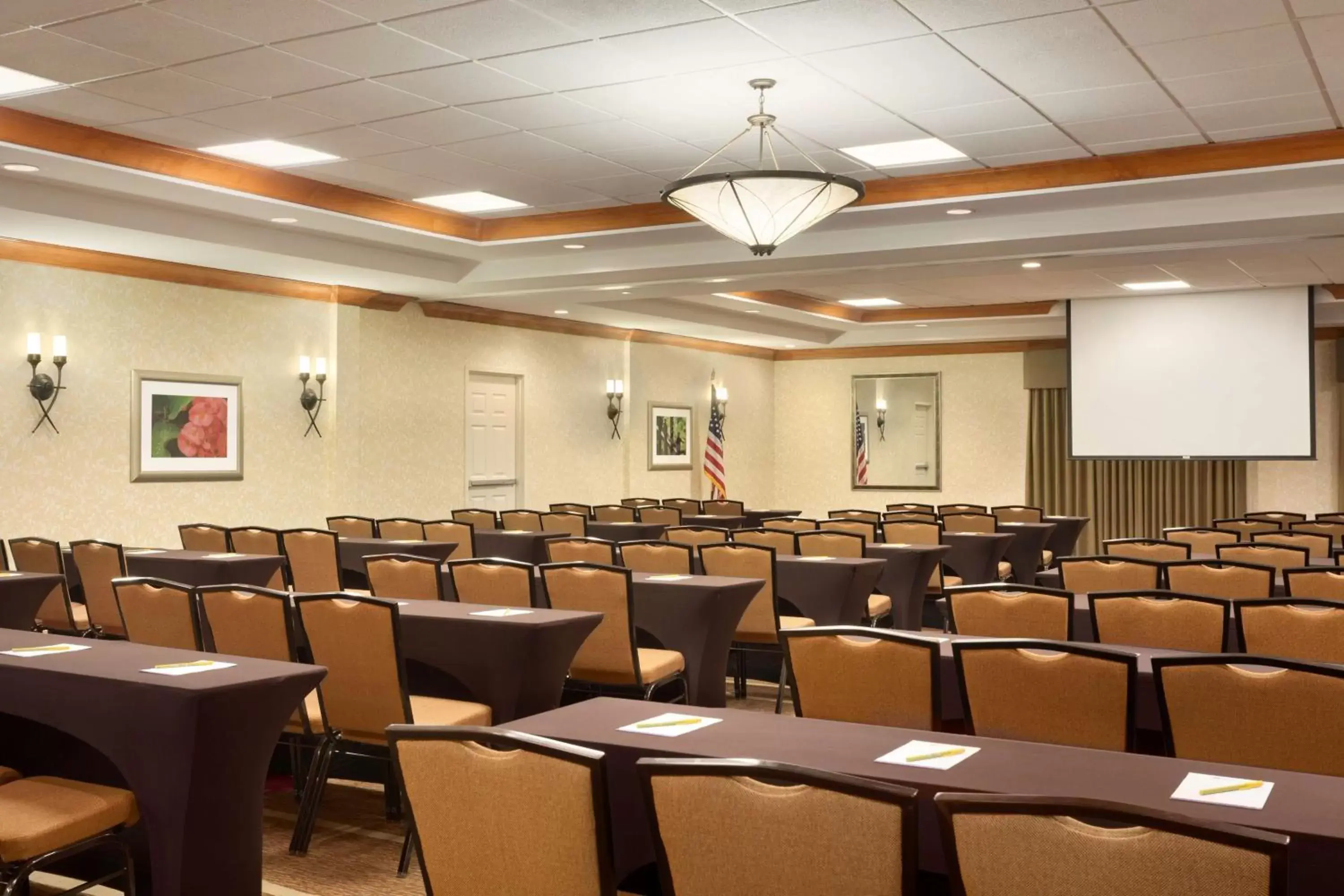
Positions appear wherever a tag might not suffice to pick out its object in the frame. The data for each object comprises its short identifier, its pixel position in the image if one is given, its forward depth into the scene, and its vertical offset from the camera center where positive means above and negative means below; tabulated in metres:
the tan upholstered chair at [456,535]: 8.49 -0.40
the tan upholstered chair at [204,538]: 8.10 -0.40
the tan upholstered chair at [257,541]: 7.68 -0.41
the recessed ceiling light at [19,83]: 5.75 +1.85
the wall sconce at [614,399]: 14.47 +0.90
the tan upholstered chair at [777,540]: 7.80 -0.40
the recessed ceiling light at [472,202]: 8.52 +1.91
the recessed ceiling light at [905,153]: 7.01 +1.87
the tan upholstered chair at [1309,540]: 7.87 -0.40
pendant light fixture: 5.80 +1.34
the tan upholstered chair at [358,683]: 4.09 -0.69
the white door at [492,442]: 12.56 +0.36
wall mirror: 16.95 +0.60
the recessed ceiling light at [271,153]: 7.11 +1.89
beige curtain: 14.79 -0.13
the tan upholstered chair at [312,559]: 7.39 -0.49
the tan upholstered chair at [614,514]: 11.00 -0.33
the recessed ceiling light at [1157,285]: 11.98 +1.86
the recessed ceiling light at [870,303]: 14.27 +2.02
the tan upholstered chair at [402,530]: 9.01 -0.39
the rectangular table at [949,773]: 2.00 -0.55
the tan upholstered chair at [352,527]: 9.31 -0.38
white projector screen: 12.02 +1.00
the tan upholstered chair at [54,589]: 6.58 -0.58
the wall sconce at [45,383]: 8.55 +0.64
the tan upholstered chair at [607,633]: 5.13 -0.65
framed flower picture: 9.38 +0.39
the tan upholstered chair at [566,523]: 9.62 -0.36
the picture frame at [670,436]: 15.31 +0.50
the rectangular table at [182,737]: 3.05 -0.66
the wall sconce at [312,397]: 10.70 +0.68
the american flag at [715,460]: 15.85 +0.21
